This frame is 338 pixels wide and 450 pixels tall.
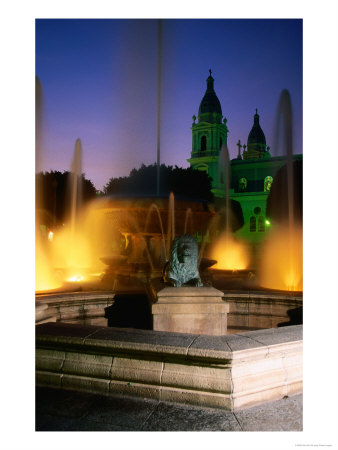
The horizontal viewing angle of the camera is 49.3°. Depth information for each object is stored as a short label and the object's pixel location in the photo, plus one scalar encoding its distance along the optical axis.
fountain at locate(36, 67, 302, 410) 2.91
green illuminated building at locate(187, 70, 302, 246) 57.97
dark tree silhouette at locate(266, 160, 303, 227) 15.23
